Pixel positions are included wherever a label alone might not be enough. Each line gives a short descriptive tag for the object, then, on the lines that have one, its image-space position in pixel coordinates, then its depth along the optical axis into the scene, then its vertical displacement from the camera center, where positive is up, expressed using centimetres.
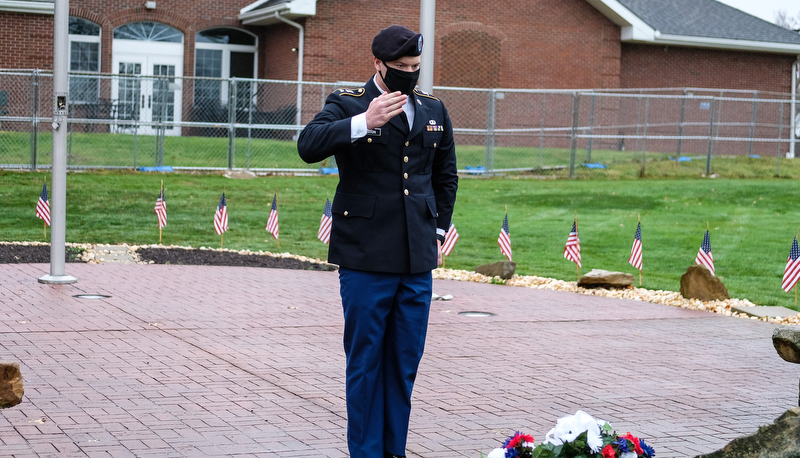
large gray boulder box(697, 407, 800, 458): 354 -104
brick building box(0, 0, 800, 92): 2850 +294
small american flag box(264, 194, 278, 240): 1320 -124
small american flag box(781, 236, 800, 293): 1052 -125
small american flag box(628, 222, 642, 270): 1157 -124
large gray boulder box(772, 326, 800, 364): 401 -77
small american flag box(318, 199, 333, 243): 1298 -126
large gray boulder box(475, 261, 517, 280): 1211 -158
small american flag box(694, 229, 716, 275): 1122 -122
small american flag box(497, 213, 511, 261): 1236 -126
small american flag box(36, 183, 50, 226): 1313 -119
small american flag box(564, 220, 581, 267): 1202 -128
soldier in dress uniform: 435 -48
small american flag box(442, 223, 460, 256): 1226 -128
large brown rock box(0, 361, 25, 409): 412 -111
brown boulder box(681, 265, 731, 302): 1086 -149
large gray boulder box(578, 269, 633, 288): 1162 -157
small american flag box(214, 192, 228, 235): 1341 -125
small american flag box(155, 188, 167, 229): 1363 -117
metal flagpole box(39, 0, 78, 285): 973 -6
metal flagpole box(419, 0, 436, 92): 964 +100
